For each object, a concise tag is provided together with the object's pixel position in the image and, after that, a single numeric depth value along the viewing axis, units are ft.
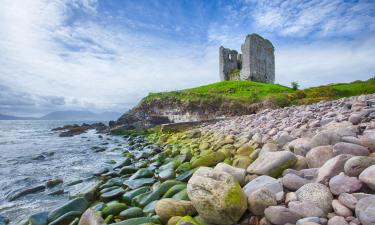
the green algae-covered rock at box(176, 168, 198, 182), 17.11
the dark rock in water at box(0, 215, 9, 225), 14.50
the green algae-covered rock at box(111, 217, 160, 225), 11.05
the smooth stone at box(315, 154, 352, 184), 10.02
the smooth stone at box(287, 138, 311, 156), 14.02
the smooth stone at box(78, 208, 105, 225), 11.39
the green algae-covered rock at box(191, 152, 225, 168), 19.84
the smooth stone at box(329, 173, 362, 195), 8.70
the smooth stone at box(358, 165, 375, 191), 8.37
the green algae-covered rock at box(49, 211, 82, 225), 12.68
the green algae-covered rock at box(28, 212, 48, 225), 13.08
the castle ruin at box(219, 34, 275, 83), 152.97
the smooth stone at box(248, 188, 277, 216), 9.77
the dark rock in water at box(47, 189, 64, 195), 19.72
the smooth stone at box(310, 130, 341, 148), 13.48
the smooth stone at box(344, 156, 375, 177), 9.28
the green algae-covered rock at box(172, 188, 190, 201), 12.88
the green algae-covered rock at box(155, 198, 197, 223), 11.35
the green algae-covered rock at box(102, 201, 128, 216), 13.23
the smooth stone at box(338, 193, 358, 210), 8.09
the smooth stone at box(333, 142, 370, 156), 11.21
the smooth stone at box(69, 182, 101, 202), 16.59
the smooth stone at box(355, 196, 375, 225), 7.12
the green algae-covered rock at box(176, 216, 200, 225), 9.59
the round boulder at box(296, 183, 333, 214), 8.71
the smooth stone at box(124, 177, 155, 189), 17.98
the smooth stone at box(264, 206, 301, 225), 8.76
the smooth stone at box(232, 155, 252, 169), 16.08
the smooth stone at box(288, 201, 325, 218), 8.48
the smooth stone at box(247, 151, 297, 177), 12.73
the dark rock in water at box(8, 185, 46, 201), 19.25
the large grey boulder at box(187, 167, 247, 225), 9.72
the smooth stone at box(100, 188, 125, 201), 16.17
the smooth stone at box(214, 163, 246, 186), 13.28
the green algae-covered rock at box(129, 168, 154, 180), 20.20
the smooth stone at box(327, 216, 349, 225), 7.61
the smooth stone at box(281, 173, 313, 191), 10.44
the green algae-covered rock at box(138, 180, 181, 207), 14.09
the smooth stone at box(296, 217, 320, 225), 7.86
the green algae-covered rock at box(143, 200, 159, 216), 12.57
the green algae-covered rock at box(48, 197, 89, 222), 13.44
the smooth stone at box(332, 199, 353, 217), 8.04
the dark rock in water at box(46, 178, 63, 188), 22.00
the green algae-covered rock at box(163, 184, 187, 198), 13.91
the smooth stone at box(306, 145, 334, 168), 12.01
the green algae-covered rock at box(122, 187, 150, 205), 15.14
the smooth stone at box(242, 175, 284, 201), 10.35
